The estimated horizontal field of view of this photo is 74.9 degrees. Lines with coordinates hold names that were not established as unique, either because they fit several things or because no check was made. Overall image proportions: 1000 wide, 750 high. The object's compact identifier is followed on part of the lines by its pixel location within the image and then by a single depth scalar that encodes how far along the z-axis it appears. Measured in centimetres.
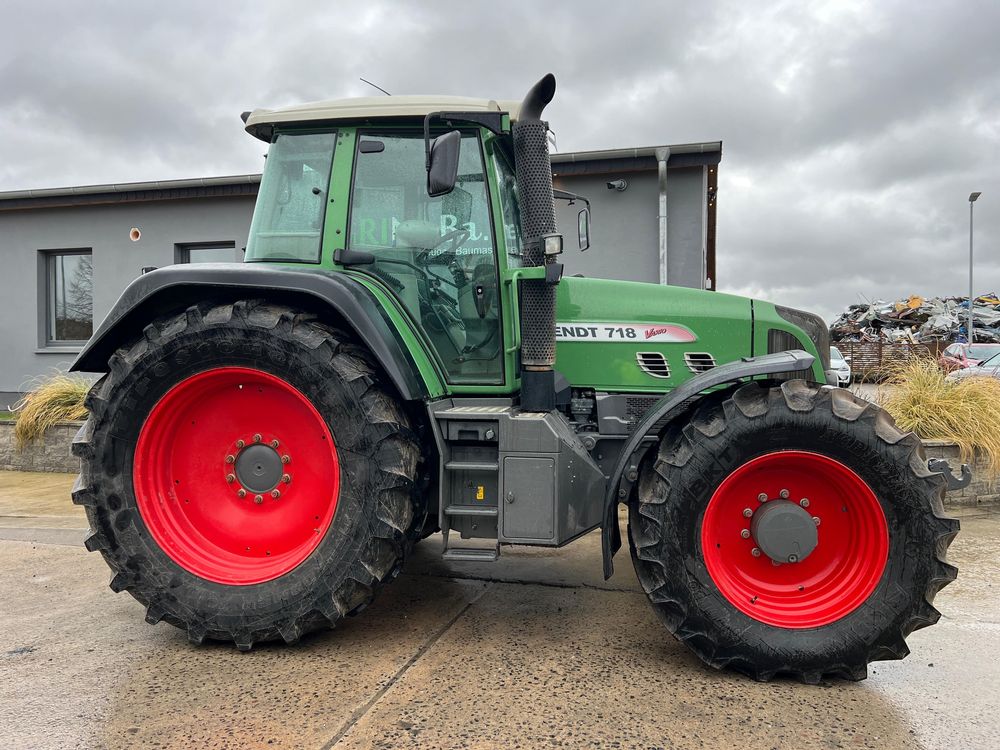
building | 853
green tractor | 259
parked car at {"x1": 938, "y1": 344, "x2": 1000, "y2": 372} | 1420
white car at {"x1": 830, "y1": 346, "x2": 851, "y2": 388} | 1728
